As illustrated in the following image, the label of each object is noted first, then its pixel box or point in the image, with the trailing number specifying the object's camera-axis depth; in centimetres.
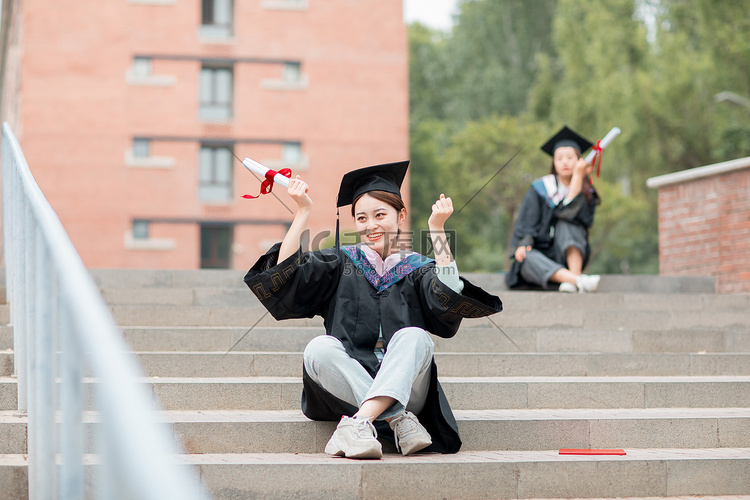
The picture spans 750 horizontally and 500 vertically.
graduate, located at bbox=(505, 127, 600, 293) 740
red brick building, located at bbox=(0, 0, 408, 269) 2266
